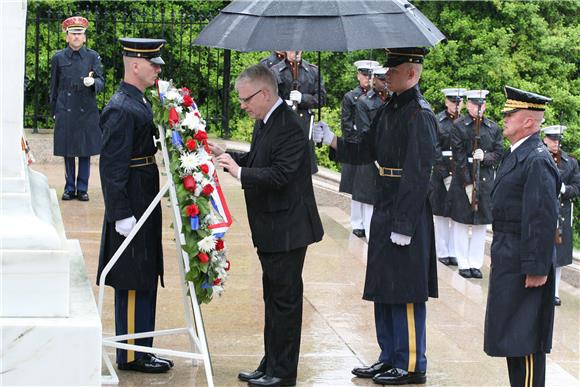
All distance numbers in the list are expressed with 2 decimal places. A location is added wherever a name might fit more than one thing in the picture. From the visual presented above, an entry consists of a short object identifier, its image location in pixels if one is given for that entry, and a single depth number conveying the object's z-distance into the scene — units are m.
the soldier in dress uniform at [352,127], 13.19
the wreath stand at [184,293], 6.53
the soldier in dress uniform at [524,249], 6.48
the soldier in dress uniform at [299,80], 12.55
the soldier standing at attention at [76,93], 13.09
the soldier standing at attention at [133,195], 6.89
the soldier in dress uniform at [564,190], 12.21
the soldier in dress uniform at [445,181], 13.29
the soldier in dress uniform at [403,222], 7.11
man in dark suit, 6.82
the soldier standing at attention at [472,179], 12.93
